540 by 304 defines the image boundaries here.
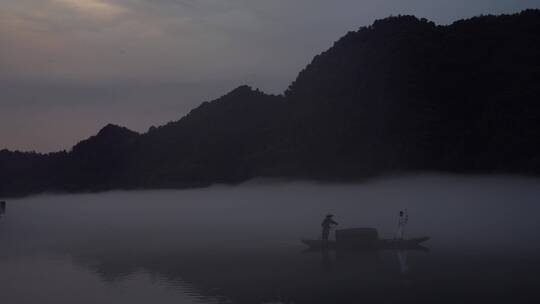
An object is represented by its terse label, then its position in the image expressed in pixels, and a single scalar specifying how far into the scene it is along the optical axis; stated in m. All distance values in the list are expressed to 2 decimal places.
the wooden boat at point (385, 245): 33.47
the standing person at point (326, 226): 34.72
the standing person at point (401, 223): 35.16
